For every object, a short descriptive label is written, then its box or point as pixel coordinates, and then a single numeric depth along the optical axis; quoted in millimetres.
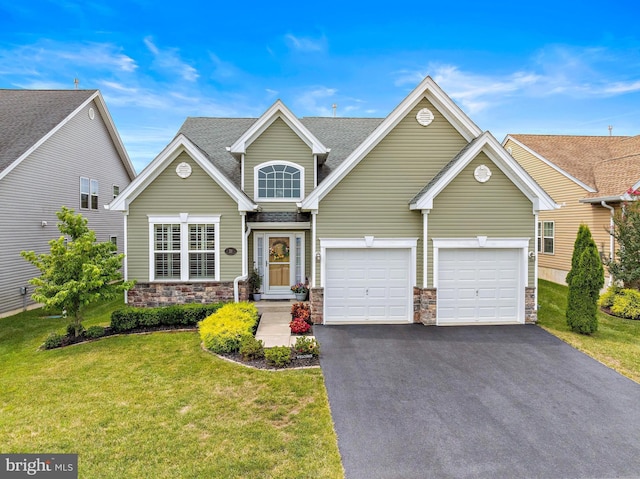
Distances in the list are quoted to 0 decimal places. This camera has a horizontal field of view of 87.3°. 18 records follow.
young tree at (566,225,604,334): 9352
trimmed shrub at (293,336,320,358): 7738
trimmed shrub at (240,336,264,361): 7680
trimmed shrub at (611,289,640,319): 11422
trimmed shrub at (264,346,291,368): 7246
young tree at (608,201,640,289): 11867
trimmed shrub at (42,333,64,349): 8906
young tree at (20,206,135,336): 8797
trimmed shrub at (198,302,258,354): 8109
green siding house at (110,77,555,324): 10359
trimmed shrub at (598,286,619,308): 12567
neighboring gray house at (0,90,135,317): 12609
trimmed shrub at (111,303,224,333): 9969
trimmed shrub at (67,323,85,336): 9484
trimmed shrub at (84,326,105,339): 9500
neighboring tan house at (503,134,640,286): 14344
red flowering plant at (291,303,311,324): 10398
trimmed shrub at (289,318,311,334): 9398
